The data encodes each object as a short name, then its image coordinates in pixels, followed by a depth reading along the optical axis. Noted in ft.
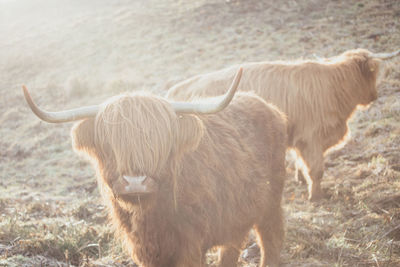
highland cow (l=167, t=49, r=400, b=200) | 22.31
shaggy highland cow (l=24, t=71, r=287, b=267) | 12.99
